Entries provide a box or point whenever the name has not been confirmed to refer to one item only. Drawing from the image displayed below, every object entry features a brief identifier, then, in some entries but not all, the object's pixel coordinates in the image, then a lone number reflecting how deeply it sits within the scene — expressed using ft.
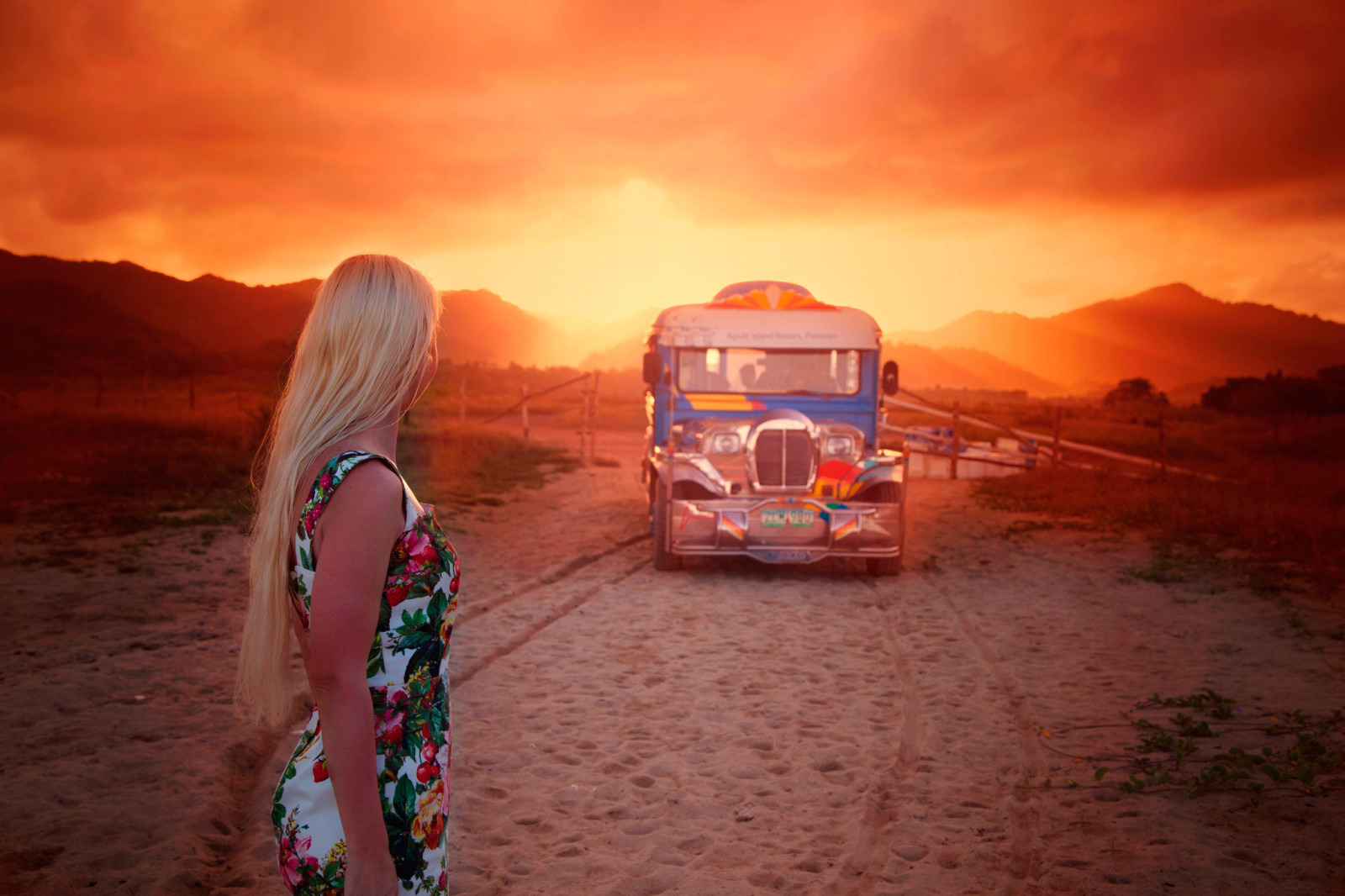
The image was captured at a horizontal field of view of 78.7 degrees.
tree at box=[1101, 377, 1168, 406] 194.59
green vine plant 13.69
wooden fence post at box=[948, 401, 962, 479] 63.36
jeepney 28.76
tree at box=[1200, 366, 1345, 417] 125.59
